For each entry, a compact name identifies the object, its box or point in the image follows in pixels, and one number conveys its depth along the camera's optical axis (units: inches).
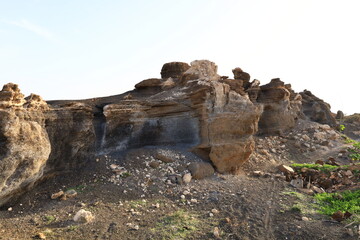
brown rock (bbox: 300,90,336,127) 978.7
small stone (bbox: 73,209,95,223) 238.5
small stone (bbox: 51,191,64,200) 285.5
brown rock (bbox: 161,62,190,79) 562.6
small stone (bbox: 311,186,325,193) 375.7
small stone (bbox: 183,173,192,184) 350.0
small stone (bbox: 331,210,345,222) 268.4
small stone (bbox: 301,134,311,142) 710.6
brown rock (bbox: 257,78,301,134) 723.4
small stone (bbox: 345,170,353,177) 434.4
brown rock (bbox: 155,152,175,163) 383.9
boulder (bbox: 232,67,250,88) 719.6
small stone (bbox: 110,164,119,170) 349.7
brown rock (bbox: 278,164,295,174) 454.3
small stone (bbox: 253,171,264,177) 429.7
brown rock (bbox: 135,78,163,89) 484.7
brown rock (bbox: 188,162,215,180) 370.5
